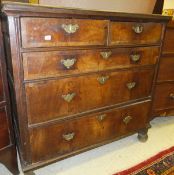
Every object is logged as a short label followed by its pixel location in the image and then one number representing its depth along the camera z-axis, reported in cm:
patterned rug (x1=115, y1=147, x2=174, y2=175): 141
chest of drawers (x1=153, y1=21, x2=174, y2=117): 162
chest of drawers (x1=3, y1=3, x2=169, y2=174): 99
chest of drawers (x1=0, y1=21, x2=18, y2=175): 109
